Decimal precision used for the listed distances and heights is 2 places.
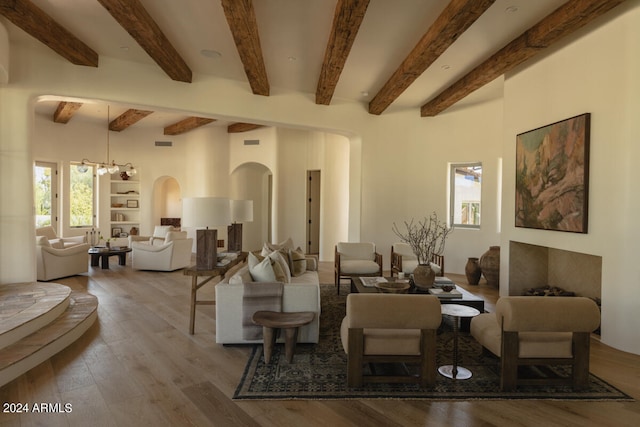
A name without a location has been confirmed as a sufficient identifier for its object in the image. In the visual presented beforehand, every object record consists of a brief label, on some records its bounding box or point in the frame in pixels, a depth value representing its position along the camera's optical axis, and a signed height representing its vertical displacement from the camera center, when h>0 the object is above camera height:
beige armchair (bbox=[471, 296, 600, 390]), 2.48 -0.95
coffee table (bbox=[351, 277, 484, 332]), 3.71 -1.02
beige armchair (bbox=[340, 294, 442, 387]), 2.48 -0.95
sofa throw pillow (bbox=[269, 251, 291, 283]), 3.84 -0.66
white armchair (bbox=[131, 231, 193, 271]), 6.96 -1.03
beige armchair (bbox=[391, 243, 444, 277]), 5.43 -0.90
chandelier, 8.05 +0.98
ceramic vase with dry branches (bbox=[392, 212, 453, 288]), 6.94 -0.39
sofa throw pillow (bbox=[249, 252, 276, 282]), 3.46 -0.68
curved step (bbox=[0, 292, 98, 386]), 2.69 -1.26
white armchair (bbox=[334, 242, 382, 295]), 5.47 -0.91
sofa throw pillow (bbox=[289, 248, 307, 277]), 4.64 -0.79
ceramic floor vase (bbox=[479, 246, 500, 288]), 5.84 -0.99
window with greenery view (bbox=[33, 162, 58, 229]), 8.41 +0.24
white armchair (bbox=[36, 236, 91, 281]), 5.94 -1.03
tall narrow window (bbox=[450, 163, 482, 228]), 6.88 +0.32
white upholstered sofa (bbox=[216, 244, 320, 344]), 3.33 -0.97
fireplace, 4.77 -0.85
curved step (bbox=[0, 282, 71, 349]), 3.03 -1.11
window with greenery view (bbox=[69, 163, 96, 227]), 9.04 +0.19
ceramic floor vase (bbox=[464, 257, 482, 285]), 6.14 -1.15
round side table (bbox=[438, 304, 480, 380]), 2.73 -1.18
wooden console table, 3.68 -0.76
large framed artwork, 3.73 +0.43
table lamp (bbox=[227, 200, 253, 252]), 4.92 -0.20
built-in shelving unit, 9.89 -0.04
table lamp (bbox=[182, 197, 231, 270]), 3.71 -0.17
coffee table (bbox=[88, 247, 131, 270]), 7.14 -1.03
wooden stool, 2.98 -1.08
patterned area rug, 2.49 -1.39
